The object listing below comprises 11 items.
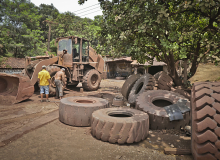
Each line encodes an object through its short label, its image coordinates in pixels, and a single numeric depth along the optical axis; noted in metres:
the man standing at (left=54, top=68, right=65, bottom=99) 7.13
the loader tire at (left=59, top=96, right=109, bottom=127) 3.92
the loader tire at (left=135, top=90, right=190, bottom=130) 3.72
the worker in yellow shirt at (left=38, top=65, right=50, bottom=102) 6.46
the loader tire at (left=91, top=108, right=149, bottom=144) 2.99
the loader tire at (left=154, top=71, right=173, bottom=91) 5.96
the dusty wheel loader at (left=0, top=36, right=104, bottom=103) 6.28
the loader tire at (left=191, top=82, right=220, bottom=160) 2.06
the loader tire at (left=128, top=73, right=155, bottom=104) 5.61
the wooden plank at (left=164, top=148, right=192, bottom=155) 2.65
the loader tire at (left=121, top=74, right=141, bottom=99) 6.98
